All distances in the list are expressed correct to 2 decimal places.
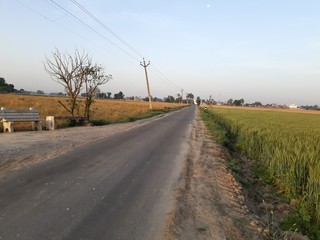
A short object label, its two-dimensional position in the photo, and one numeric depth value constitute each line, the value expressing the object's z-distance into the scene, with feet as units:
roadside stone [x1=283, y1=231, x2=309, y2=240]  12.19
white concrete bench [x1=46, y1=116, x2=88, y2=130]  38.98
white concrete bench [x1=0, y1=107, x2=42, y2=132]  34.19
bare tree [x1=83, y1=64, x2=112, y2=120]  51.60
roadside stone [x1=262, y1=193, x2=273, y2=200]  18.80
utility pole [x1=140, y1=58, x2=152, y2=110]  136.08
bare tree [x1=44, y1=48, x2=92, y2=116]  48.59
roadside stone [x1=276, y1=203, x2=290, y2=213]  16.26
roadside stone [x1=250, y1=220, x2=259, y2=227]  12.56
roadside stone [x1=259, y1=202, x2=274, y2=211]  16.47
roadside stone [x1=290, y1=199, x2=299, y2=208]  16.38
